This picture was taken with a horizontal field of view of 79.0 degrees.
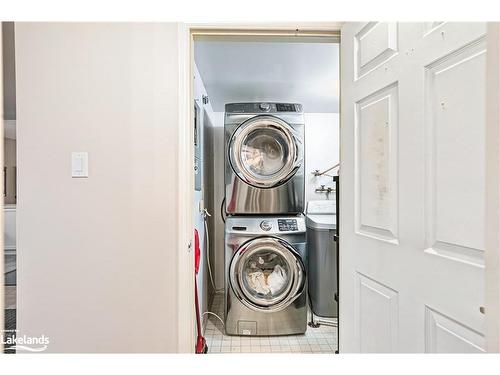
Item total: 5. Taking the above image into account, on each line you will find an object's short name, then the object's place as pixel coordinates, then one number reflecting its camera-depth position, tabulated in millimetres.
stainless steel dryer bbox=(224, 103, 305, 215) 2559
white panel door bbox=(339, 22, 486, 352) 735
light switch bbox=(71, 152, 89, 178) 1327
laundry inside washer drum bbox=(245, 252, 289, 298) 2477
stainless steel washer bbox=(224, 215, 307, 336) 2412
